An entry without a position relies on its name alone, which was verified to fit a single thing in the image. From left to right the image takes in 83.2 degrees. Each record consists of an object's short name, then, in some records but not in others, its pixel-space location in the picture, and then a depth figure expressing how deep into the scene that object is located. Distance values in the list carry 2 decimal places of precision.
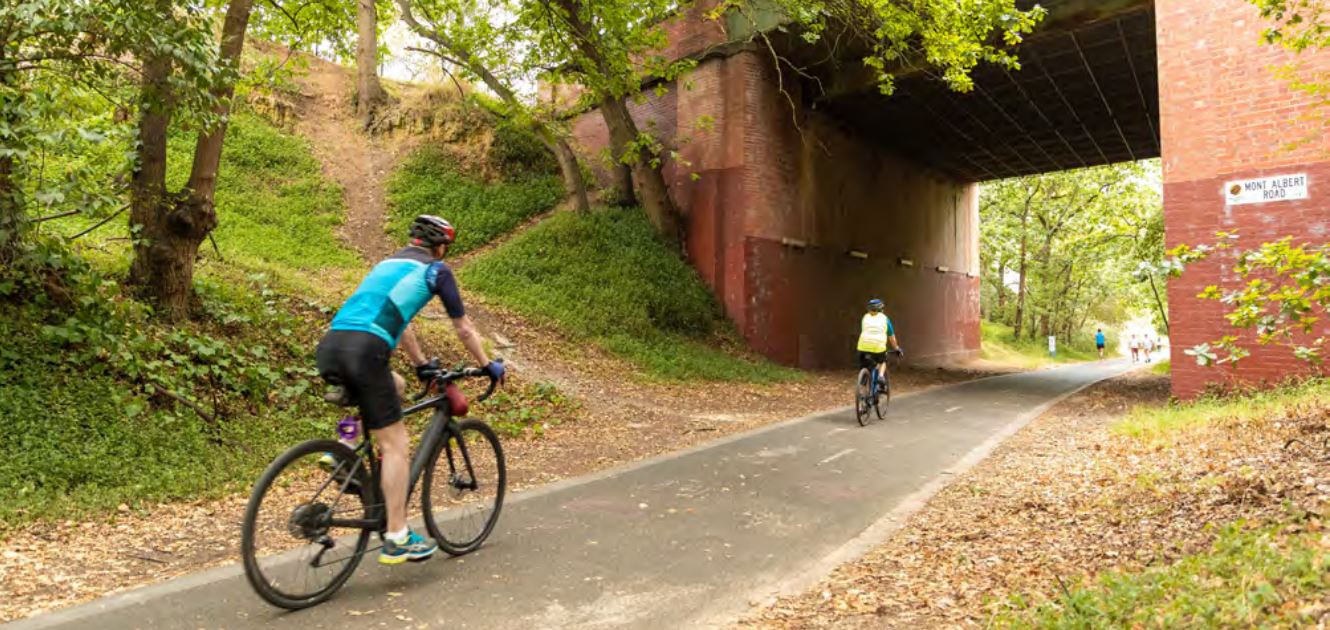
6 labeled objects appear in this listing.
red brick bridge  10.87
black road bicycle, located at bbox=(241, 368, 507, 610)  3.72
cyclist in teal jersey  3.89
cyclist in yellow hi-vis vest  11.35
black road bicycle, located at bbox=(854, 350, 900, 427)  10.79
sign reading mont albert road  10.30
